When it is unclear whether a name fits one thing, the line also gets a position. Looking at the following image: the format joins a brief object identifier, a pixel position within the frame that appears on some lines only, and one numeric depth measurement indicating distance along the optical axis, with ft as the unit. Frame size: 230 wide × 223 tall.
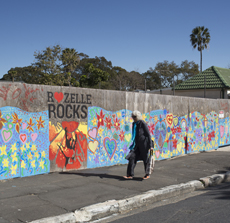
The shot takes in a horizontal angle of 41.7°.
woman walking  23.97
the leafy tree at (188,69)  205.67
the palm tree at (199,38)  164.35
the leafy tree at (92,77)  144.66
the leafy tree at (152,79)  201.77
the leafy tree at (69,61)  122.83
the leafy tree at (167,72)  204.03
